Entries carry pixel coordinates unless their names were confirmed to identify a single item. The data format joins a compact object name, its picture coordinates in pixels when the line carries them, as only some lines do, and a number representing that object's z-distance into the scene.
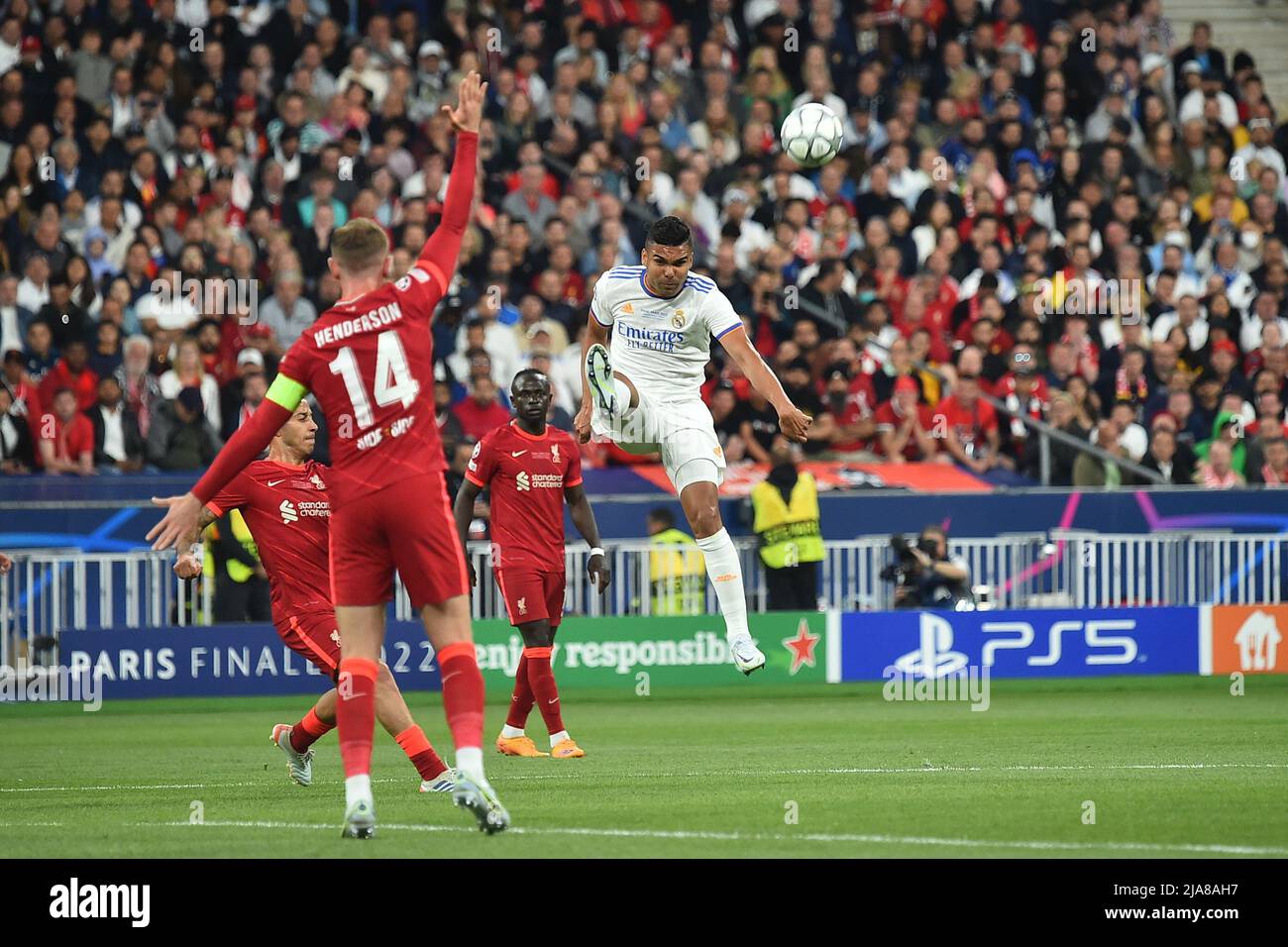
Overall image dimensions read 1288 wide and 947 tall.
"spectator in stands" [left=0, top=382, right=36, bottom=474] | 18.73
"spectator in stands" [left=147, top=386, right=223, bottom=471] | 18.73
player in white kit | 11.90
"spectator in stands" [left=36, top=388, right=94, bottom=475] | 18.75
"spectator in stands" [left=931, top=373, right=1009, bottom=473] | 21.09
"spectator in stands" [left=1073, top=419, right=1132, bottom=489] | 20.98
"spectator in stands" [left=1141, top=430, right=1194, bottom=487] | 21.19
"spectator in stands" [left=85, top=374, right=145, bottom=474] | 19.00
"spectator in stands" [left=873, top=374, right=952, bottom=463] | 20.81
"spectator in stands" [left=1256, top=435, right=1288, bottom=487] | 20.78
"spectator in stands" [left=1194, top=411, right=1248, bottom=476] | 21.33
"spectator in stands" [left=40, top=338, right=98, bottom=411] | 19.09
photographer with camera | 18.95
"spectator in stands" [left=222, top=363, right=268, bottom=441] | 18.75
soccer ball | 13.83
